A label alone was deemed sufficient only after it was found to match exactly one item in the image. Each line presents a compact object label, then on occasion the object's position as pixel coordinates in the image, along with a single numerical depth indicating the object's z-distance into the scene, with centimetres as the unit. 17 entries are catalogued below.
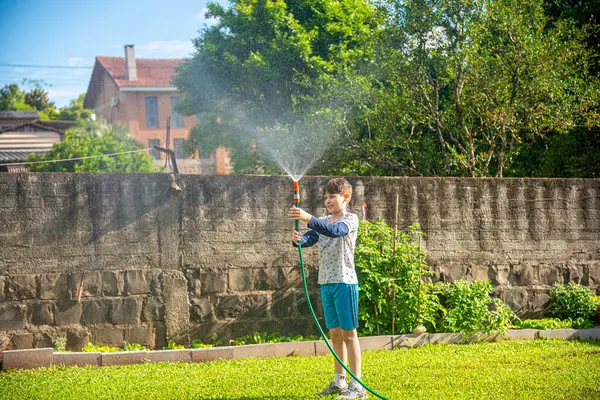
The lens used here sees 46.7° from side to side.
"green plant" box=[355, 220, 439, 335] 844
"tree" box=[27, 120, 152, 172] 2988
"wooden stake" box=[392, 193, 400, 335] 851
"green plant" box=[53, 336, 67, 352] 762
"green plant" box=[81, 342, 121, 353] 771
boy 595
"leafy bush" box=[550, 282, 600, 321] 966
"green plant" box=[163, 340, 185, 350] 806
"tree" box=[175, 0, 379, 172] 2672
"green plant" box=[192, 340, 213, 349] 810
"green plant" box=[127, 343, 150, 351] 790
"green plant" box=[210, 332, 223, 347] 829
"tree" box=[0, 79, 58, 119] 6282
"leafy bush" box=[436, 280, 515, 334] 873
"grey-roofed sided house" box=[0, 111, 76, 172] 3847
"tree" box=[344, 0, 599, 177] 1230
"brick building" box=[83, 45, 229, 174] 4834
